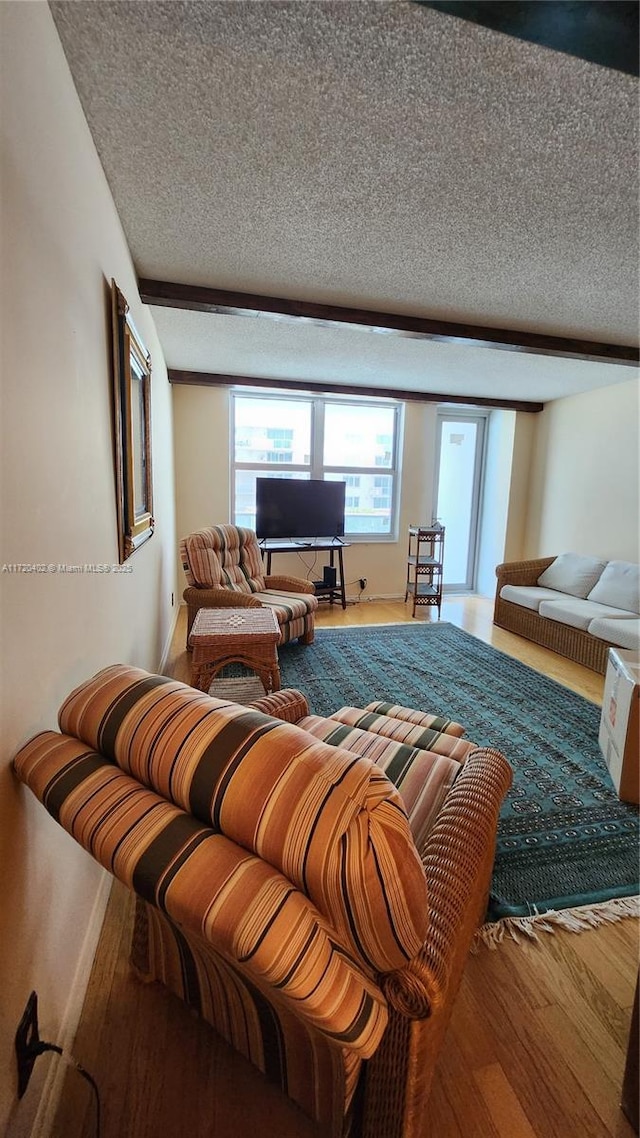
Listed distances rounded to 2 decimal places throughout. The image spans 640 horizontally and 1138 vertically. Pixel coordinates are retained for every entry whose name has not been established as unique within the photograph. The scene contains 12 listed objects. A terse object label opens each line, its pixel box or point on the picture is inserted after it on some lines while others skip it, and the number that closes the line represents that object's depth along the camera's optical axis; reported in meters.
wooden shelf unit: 4.84
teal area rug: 1.53
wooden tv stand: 4.57
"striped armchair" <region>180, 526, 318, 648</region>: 3.29
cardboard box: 1.88
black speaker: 4.91
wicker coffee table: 2.53
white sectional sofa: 3.27
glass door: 5.63
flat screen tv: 4.59
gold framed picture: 1.66
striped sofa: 0.58
